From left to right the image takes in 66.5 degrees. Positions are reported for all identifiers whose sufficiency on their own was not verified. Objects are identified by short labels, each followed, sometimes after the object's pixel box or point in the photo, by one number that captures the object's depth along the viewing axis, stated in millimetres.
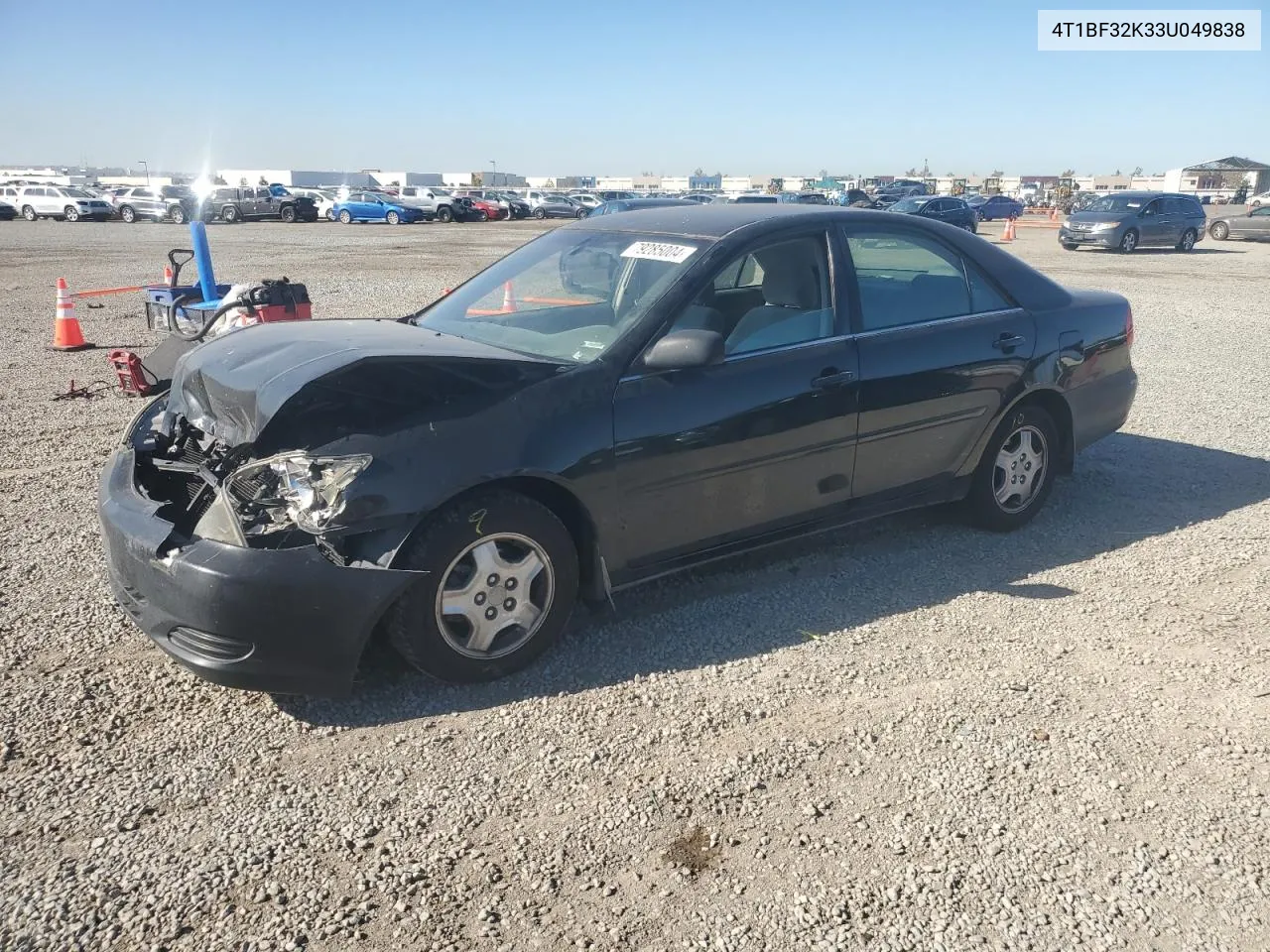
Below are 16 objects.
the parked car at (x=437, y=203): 45156
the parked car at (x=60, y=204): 40781
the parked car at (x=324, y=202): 44750
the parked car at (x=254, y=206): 42062
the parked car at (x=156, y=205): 41250
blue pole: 8625
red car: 48250
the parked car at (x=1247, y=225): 32625
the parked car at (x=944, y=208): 30156
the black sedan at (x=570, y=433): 3096
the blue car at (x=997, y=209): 50094
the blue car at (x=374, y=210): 42938
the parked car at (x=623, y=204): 27305
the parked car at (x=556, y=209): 52188
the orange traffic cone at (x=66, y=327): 10148
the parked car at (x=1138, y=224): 26656
